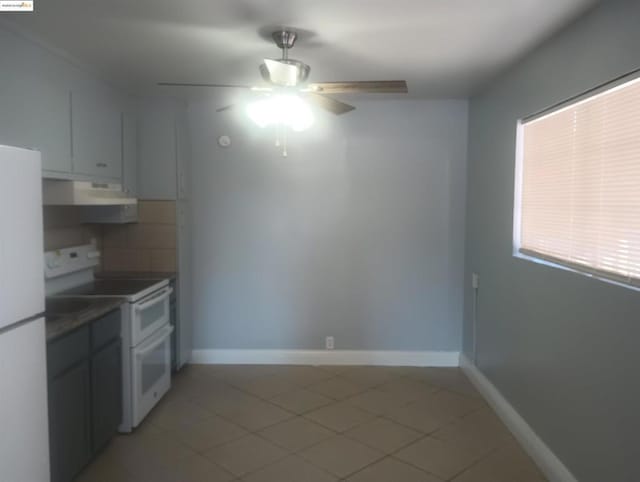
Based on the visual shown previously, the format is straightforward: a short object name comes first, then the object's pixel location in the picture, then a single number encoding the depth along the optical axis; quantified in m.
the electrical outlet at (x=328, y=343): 4.58
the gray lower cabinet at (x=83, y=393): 2.37
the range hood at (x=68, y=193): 3.00
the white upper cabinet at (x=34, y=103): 2.46
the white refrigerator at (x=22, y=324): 1.76
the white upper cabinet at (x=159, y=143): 4.14
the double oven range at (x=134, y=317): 3.16
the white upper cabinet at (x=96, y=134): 3.16
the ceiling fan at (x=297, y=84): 2.40
